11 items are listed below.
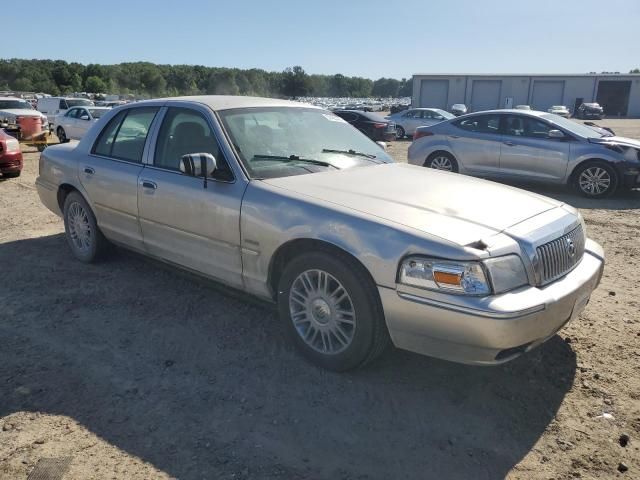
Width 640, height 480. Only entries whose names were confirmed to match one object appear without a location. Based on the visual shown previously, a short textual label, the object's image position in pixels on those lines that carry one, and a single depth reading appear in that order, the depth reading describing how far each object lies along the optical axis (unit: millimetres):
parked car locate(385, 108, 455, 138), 24500
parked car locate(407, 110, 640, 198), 9398
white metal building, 57250
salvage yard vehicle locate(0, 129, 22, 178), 10781
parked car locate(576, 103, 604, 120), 47844
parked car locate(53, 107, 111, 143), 18656
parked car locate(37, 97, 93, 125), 24641
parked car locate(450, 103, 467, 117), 38962
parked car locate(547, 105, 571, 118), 40281
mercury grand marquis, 2965
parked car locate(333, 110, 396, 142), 20531
